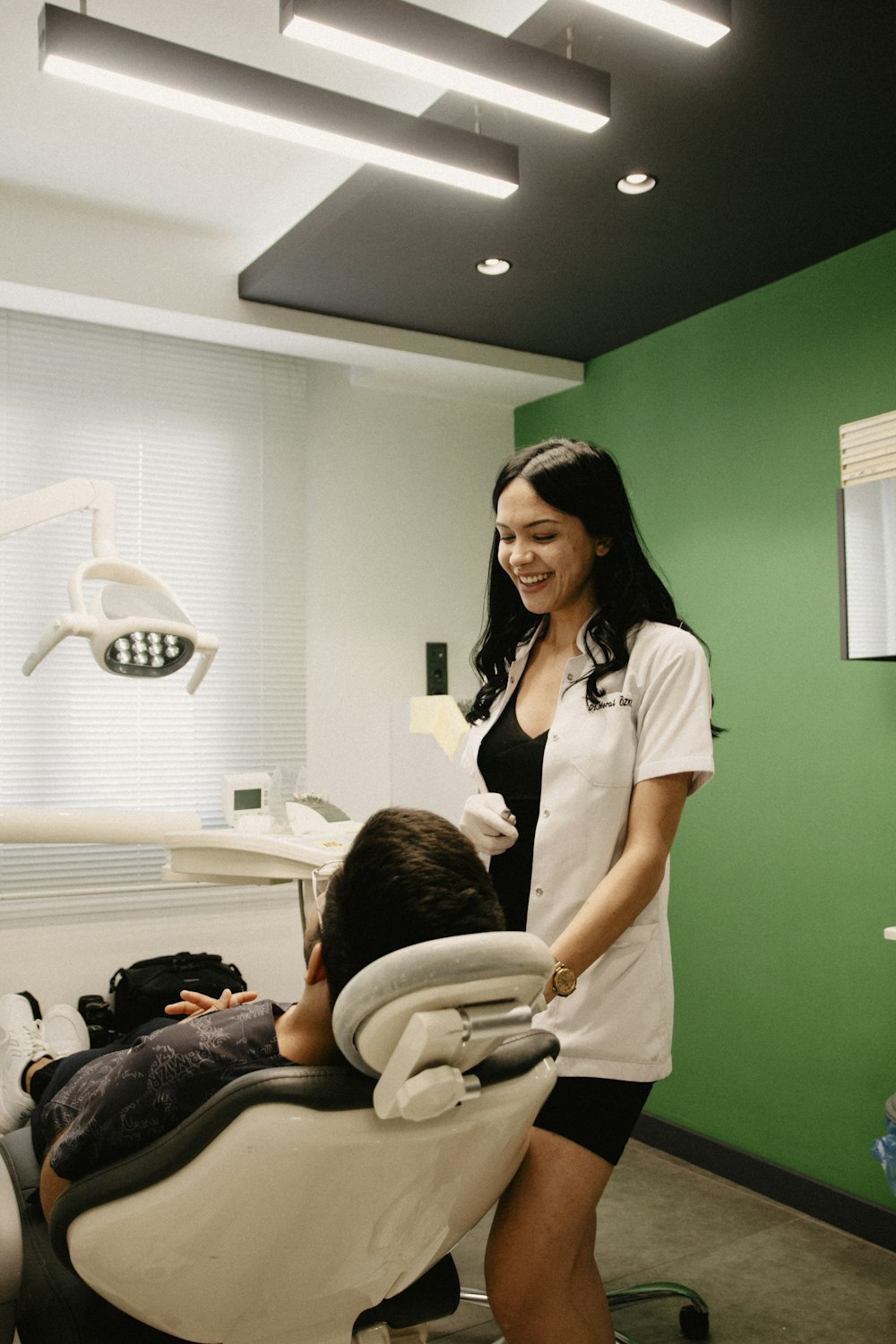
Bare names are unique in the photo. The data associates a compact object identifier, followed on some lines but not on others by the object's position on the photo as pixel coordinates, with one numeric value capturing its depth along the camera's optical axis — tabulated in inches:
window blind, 127.6
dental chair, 38.3
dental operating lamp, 78.7
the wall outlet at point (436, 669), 156.2
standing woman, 55.6
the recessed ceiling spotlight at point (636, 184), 96.3
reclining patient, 41.8
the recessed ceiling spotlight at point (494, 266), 115.6
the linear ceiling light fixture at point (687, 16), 65.6
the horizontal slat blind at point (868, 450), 93.2
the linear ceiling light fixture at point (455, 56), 66.7
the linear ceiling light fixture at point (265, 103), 72.5
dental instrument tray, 83.1
